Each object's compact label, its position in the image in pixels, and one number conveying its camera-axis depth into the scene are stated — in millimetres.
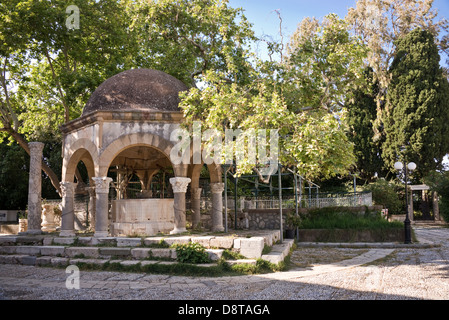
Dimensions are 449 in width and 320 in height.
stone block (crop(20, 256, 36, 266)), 9789
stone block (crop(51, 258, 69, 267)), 9252
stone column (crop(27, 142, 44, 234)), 12211
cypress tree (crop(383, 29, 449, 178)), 24703
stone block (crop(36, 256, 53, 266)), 9547
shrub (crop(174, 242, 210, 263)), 8602
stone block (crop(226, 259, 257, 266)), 8242
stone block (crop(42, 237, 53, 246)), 10625
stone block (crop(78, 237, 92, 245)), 10070
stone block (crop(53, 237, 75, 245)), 10267
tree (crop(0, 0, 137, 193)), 13984
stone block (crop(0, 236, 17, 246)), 11203
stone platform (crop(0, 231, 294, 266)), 8703
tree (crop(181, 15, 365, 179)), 9023
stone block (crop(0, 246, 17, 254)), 10712
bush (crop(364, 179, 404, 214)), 22734
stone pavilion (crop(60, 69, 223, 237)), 10578
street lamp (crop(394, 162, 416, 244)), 13227
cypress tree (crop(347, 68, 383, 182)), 26891
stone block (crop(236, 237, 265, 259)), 8617
